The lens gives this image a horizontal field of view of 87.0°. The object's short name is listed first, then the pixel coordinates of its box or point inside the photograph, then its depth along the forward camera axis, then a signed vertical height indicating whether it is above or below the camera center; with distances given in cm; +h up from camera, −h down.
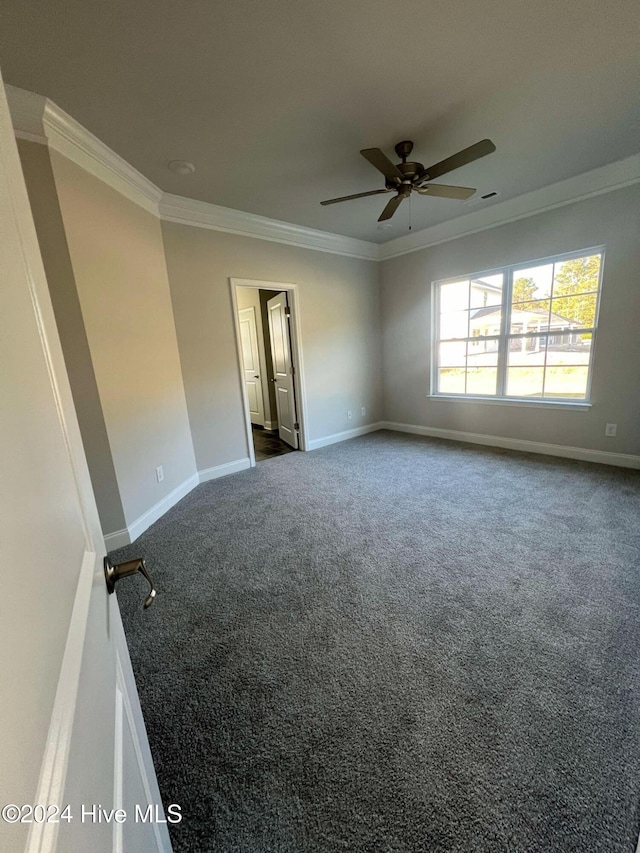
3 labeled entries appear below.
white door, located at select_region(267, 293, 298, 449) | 433 -23
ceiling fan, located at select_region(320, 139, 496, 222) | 206 +110
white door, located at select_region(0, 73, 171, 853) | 27 -27
